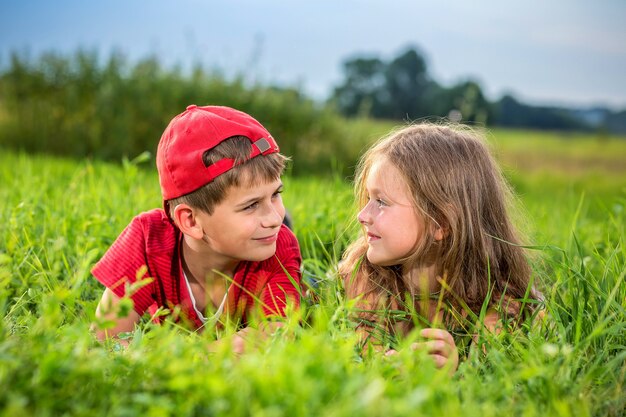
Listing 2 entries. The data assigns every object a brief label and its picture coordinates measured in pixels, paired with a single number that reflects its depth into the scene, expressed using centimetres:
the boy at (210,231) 268
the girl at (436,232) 271
